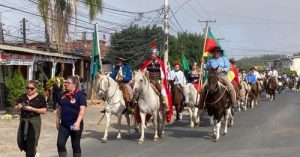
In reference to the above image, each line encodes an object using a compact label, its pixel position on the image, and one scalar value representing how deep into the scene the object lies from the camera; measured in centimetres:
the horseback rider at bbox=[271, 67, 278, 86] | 3695
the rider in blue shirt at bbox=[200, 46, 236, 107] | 1464
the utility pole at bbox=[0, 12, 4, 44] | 3497
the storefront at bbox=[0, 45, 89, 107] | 2355
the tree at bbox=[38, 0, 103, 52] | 3048
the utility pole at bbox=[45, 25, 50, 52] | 3299
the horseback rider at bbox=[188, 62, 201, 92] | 1886
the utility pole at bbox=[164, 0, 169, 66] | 3517
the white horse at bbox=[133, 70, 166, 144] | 1380
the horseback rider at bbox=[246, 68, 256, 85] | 2949
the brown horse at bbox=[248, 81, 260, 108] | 2862
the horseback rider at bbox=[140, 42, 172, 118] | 1469
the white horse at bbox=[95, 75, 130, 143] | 1439
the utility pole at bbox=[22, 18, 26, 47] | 4247
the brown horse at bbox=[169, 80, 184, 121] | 1912
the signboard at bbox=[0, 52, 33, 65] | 2292
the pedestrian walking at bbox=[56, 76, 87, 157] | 921
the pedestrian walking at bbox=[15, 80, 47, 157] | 955
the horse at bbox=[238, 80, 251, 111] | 2591
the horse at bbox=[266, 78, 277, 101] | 3500
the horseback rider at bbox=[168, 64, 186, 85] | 1946
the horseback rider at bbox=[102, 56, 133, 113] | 1541
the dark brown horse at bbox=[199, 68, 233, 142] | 1413
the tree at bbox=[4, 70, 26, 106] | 2248
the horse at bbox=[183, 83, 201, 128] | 1806
